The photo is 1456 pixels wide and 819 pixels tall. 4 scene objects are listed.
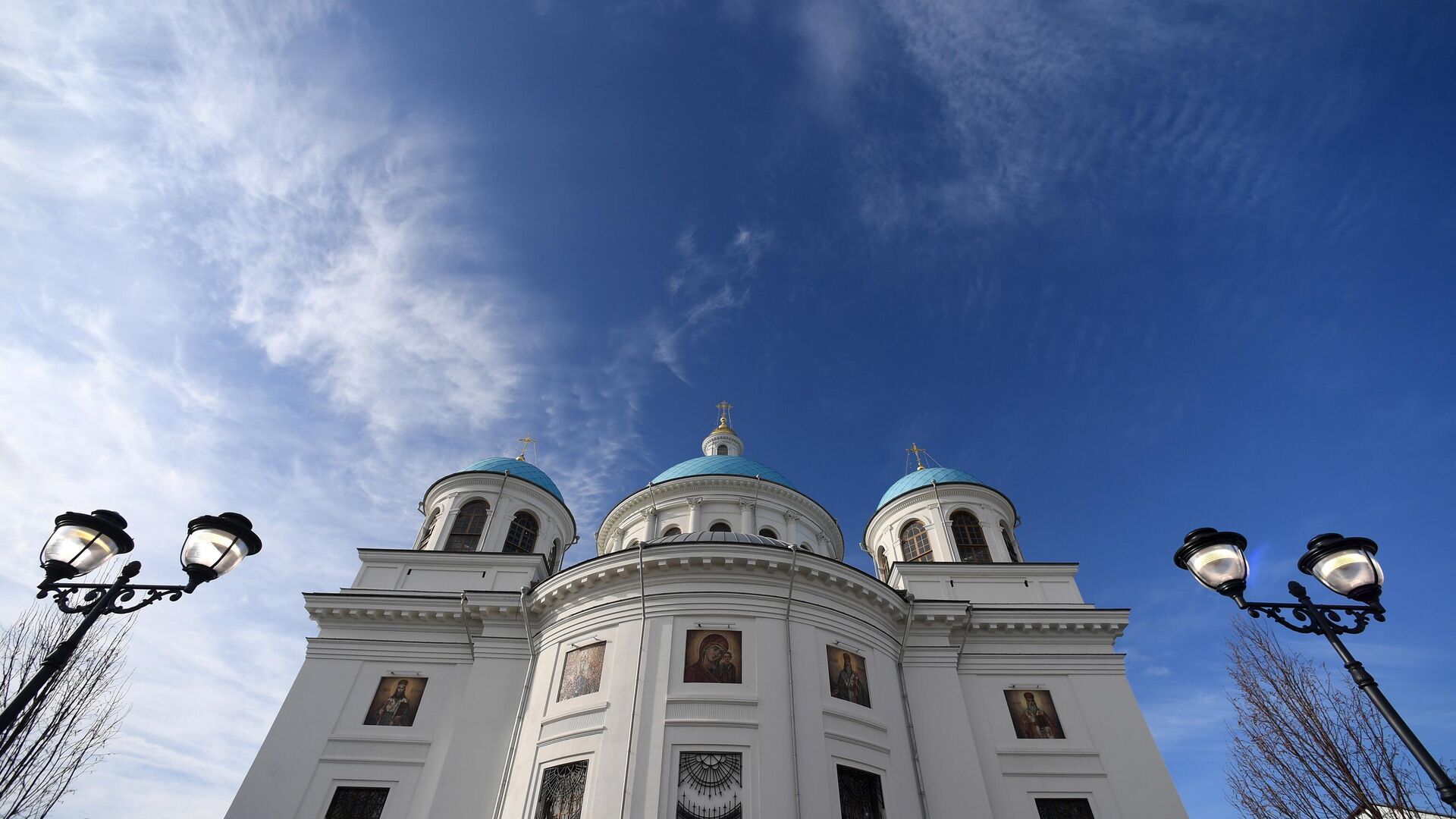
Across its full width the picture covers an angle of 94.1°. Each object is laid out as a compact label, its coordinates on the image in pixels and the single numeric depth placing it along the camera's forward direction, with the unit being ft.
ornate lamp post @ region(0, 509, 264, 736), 20.01
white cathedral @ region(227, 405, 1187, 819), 45.96
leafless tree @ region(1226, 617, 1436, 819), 41.14
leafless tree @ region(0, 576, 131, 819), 44.65
